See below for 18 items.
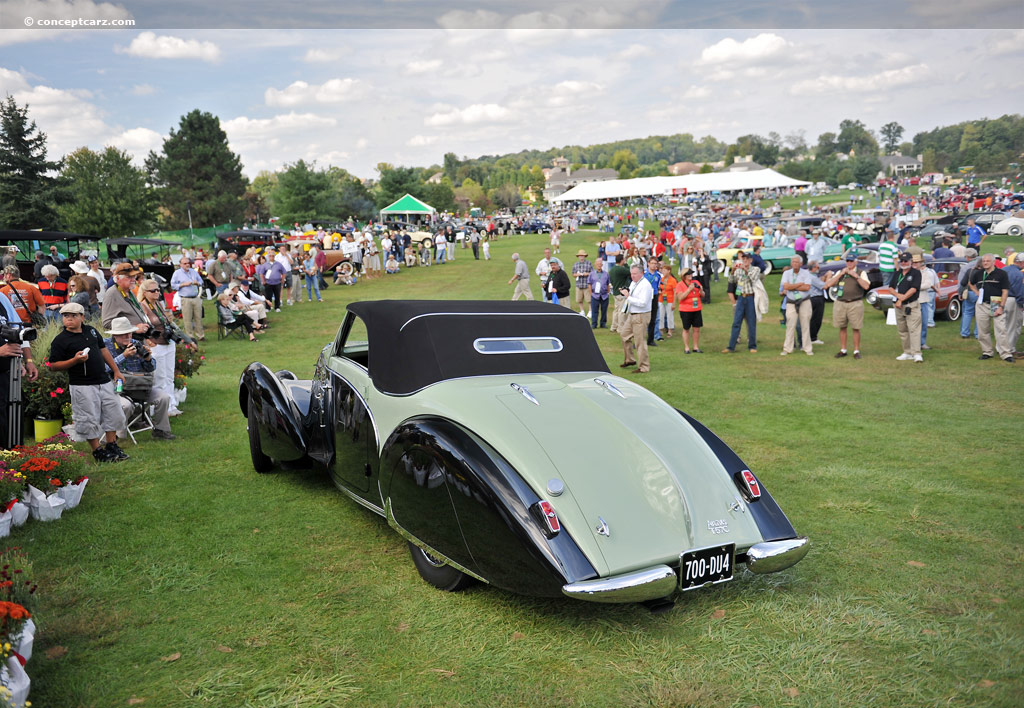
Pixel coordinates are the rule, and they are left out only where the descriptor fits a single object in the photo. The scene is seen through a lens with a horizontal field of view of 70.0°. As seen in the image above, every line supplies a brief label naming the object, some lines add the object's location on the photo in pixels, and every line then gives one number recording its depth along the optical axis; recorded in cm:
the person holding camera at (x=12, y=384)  746
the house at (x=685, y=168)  18302
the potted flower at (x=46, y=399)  859
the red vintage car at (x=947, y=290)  1761
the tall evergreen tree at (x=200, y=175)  7320
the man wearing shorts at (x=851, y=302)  1366
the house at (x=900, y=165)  16588
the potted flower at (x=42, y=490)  628
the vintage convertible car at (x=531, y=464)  426
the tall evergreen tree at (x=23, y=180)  5022
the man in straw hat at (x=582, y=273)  1881
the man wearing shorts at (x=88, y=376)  725
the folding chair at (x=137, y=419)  904
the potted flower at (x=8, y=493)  595
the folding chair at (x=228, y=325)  1753
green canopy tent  4997
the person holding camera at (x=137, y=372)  849
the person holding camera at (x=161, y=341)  969
